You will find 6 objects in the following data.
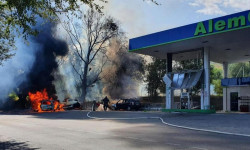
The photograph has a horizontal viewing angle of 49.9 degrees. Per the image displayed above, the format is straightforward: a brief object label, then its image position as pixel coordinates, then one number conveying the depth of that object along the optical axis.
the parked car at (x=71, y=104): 36.16
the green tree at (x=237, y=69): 66.69
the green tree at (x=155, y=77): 43.19
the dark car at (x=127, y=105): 32.97
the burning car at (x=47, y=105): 28.19
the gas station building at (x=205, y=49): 18.69
